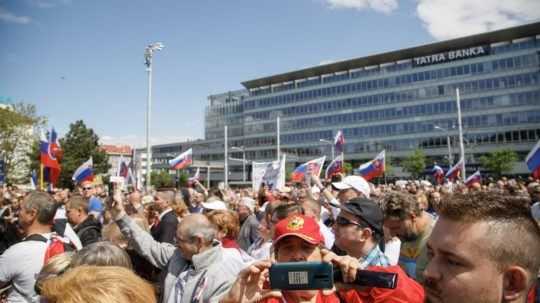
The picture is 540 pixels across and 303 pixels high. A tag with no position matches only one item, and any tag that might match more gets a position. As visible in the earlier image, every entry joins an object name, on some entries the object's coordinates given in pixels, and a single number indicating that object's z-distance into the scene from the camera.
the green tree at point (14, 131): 42.03
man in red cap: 2.02
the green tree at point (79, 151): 54.69
